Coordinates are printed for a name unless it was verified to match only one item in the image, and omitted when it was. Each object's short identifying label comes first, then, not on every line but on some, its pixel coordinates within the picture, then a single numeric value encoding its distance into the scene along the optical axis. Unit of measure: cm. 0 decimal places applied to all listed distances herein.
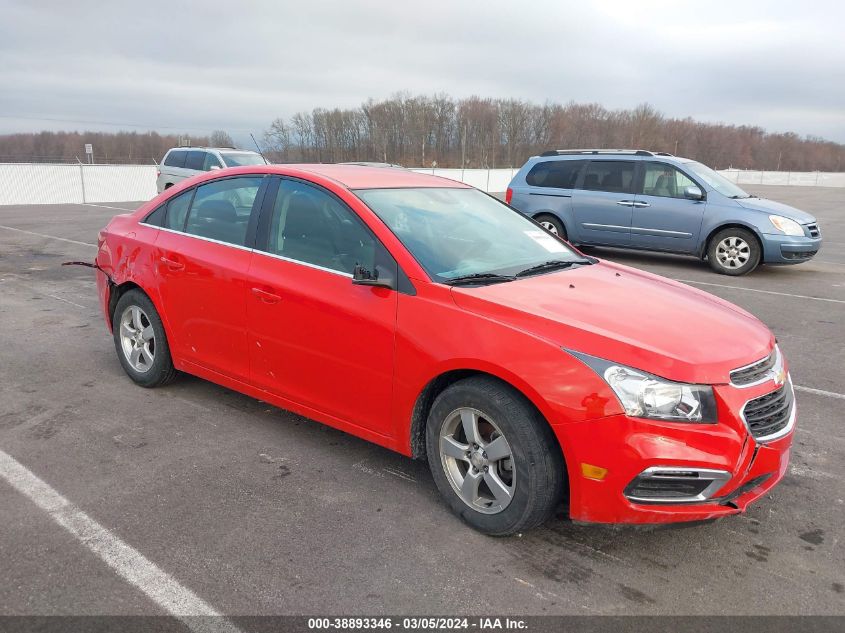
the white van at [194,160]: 1769
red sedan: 261
